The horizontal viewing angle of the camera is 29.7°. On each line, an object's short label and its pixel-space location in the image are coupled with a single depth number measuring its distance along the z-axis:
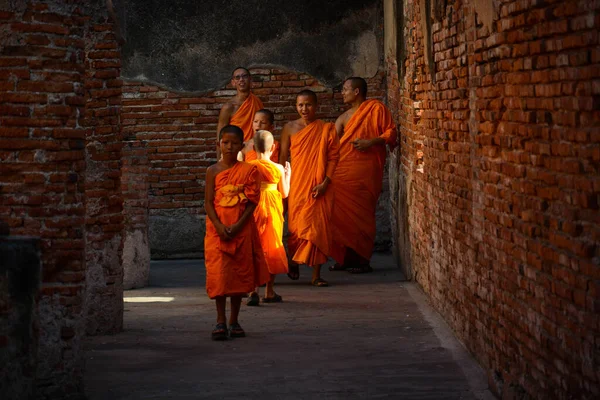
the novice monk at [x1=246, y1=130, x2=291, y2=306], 10.65
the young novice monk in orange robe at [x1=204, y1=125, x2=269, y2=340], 8.79
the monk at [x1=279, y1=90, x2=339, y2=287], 11.98
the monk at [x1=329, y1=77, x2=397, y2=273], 12.64
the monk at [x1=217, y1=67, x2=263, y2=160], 12.87
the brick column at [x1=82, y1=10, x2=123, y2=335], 8.77
